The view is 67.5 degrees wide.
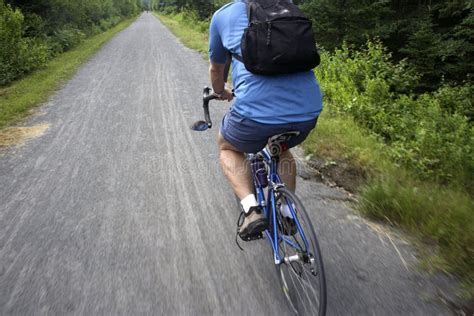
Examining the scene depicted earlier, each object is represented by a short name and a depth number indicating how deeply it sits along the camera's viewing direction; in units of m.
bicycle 1.99
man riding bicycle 2.20
